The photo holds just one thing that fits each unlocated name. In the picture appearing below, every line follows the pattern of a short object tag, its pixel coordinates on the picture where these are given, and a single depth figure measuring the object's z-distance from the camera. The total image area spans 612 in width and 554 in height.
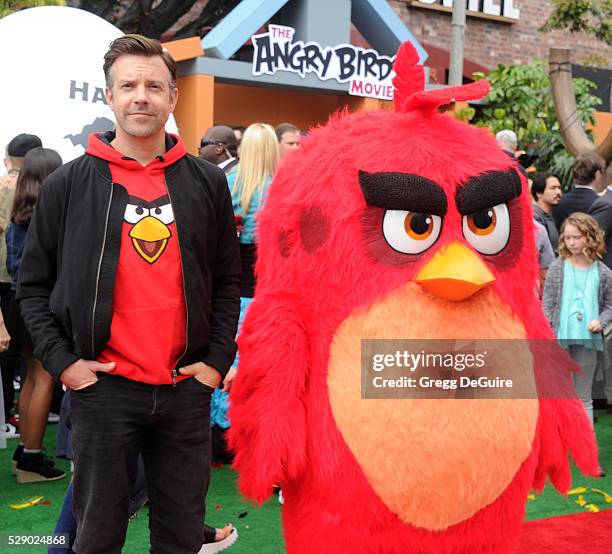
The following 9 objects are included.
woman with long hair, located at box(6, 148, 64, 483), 3.90
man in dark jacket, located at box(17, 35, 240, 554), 2.11
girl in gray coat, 4.63
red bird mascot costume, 2.26
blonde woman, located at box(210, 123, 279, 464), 3.95
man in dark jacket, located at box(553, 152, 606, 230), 5.89
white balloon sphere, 6.06
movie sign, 9.01
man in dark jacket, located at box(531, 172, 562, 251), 5.88
